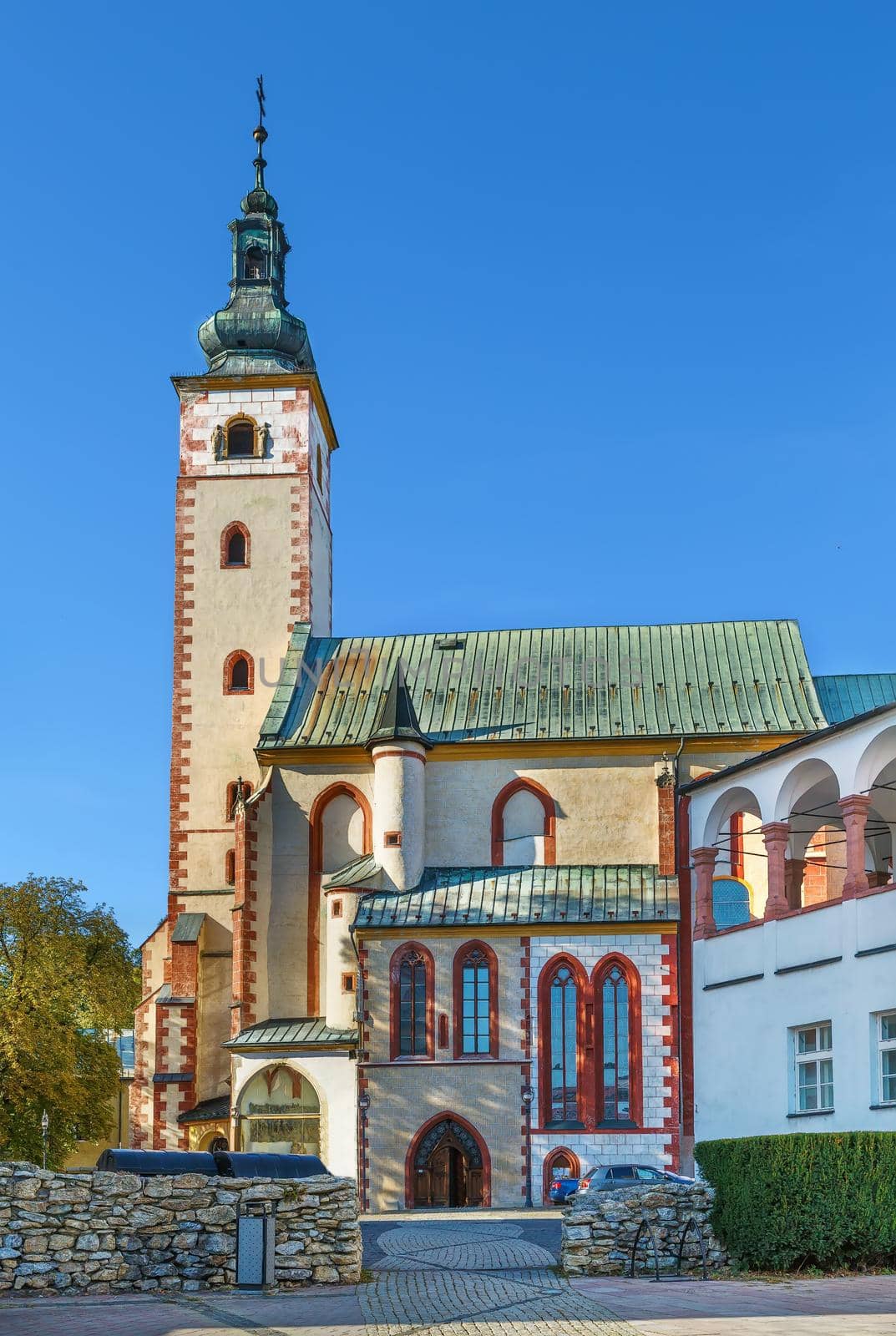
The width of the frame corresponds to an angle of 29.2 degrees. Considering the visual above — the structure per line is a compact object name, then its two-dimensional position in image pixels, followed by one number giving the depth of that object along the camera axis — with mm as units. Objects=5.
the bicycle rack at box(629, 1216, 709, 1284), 23438
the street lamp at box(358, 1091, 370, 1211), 41500
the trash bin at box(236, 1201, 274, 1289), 22422
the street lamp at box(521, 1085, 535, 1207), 42062
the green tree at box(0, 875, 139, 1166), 56344
